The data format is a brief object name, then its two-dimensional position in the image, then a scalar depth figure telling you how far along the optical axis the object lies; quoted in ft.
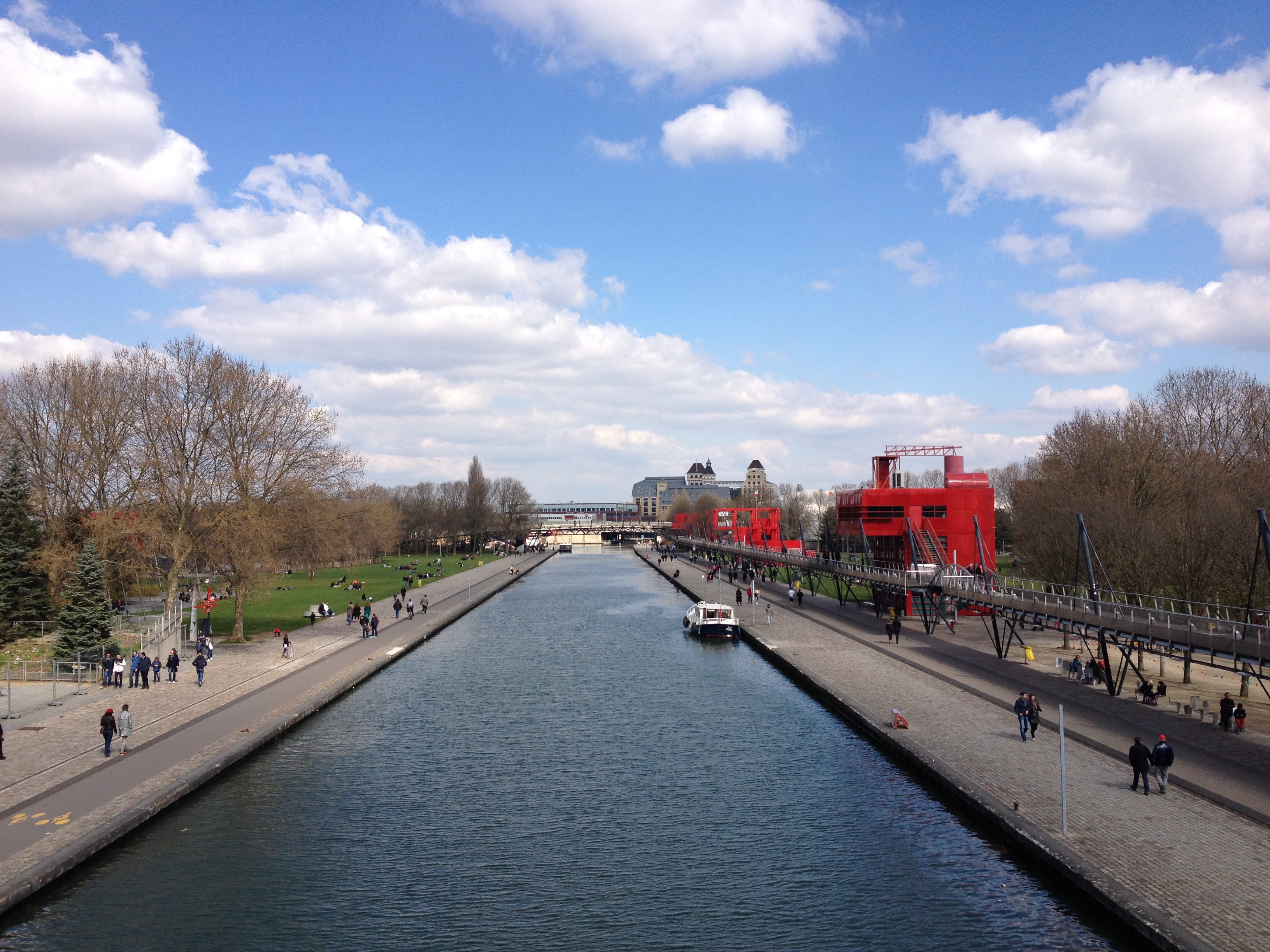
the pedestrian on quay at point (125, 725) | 77.61
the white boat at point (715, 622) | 167.84
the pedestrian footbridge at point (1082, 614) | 80.94
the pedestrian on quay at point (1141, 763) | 63.41
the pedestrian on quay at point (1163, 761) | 62.95
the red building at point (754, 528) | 412.98
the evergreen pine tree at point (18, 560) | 136.98
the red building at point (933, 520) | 187.11
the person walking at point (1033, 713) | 80.59
